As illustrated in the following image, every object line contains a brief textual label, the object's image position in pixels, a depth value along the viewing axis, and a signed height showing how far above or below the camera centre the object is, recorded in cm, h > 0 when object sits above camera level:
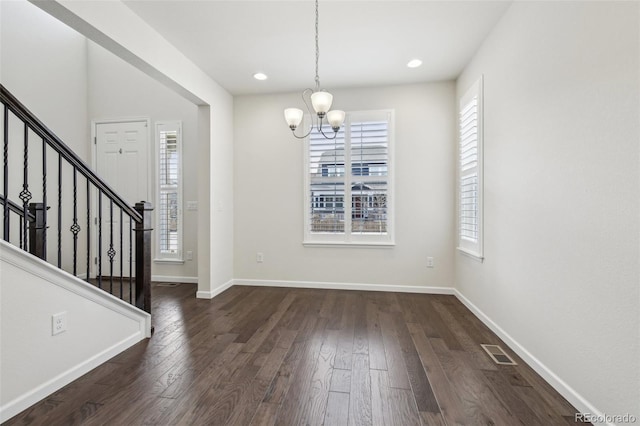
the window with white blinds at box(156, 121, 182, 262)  450 +38
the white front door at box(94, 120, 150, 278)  455 +72
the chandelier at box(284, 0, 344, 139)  228 +83
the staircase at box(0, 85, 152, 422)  161 -67
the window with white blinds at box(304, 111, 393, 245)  406 +40
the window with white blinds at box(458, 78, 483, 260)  308 +44
